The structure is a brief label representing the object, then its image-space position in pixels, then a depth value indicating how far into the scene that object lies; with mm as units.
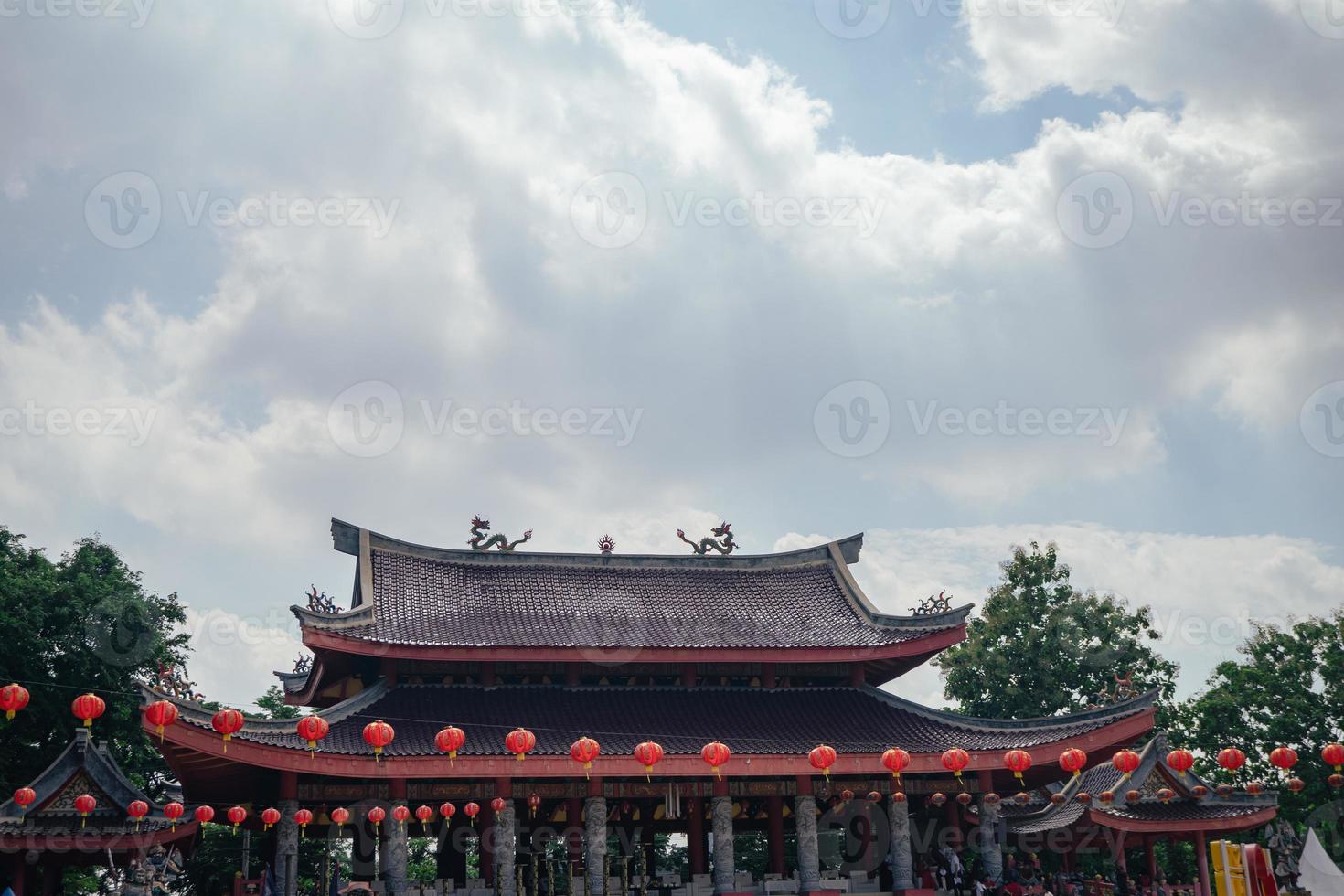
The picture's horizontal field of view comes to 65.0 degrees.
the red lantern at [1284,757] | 20797
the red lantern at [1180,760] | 21688
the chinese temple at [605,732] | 21703
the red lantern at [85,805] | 22234
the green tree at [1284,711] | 36469
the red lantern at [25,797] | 22031
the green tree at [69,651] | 33312
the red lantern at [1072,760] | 22344
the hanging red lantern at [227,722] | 19609
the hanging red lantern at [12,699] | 17703
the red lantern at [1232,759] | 19891
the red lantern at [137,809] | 22859
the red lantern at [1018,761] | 23031
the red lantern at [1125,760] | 21672
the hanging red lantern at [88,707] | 18922
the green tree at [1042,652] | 42562
